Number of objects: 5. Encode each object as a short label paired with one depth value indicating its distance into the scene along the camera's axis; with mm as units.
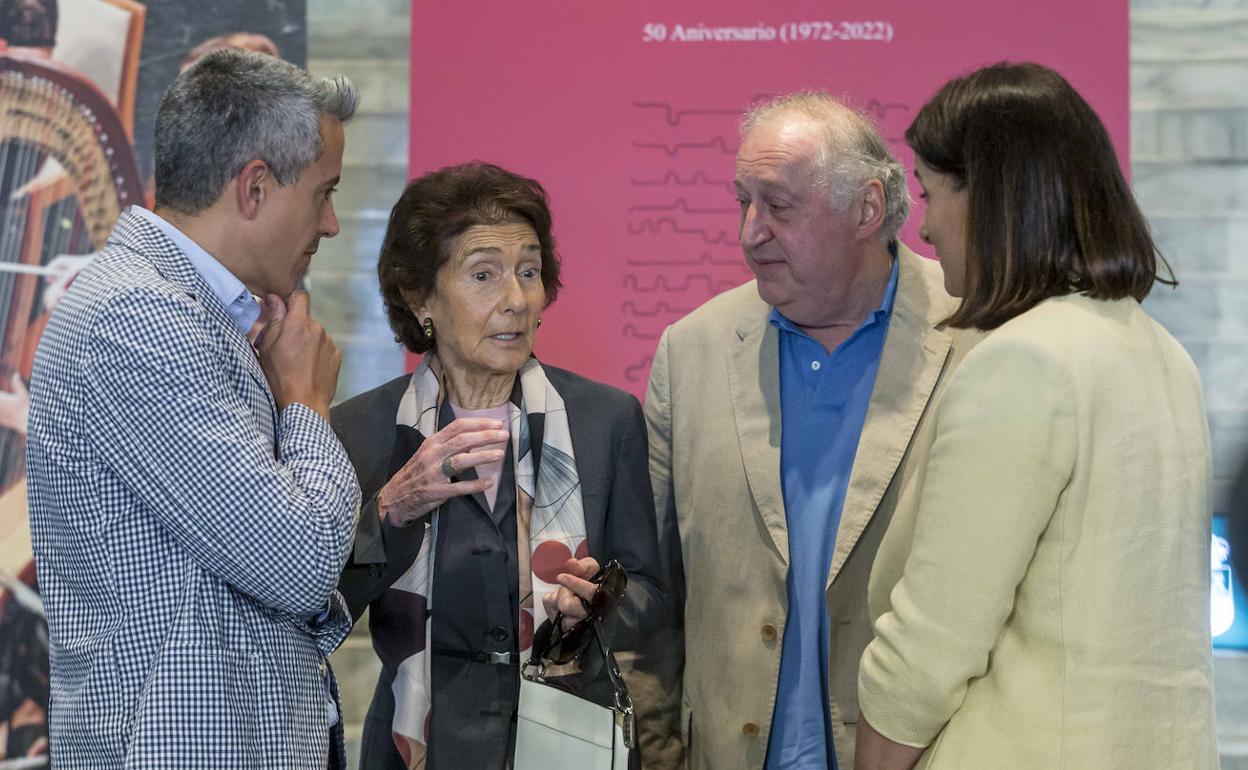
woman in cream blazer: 1626
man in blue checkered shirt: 1654
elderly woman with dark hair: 2414
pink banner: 3854
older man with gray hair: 2502
